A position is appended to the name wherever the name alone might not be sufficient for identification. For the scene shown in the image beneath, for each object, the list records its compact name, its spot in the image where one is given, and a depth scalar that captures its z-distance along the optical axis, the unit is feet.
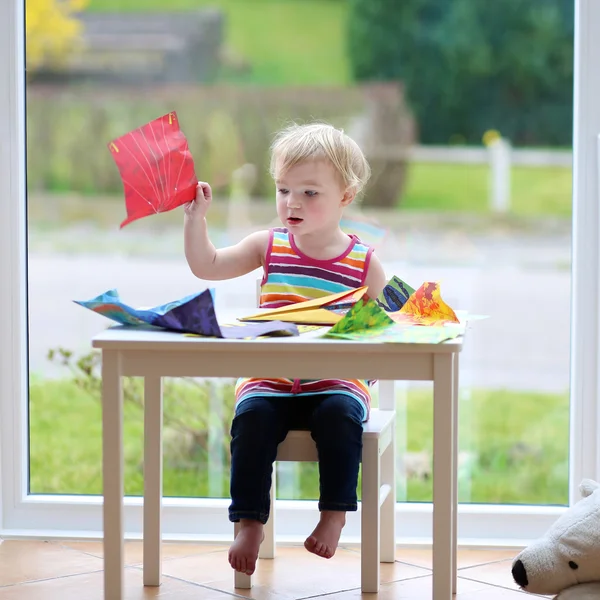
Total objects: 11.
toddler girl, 14.85
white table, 14.24
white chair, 15.05
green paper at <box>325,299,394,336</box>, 14.40
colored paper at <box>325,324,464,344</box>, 14.19
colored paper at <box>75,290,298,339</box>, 14.35
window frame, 16.27
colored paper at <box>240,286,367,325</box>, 14.69
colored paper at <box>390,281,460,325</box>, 14.89
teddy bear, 14.68
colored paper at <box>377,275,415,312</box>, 15.31
